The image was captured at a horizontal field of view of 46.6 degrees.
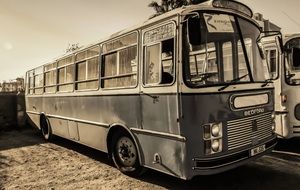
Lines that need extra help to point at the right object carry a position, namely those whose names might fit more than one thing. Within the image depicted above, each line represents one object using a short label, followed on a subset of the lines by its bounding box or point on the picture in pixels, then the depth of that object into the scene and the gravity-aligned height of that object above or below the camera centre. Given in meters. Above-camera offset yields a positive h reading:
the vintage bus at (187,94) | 4.97 -0.02
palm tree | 30.26 +7.68
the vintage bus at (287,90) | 7.95 +0.03
